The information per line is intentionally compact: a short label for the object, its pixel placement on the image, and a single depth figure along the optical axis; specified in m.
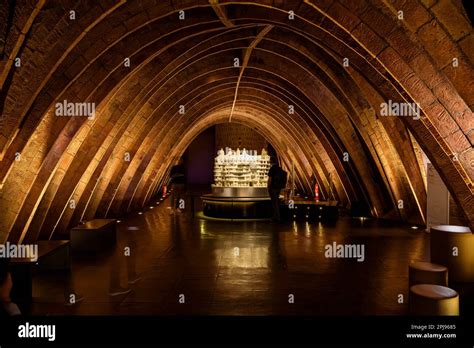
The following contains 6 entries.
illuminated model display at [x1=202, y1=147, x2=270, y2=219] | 15.11
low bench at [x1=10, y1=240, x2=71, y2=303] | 5.97
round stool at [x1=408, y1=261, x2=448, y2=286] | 5.84
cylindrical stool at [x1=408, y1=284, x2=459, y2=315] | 4.62
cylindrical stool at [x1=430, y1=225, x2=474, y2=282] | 6.95
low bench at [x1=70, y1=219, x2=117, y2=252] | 9.23
